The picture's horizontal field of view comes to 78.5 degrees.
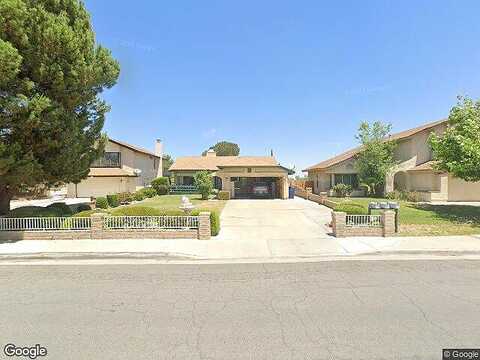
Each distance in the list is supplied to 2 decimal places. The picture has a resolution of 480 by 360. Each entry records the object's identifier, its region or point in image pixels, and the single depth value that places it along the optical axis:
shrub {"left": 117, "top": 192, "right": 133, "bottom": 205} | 23.15
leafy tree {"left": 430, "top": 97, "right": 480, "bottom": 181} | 14.65
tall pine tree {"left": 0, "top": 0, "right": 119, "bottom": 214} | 9.55
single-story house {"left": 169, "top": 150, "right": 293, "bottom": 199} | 27.67
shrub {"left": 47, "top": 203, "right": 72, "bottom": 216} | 12.69
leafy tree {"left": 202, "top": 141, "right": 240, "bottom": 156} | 88.69
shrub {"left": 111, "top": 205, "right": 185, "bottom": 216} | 11.18
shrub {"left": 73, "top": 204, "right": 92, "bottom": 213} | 14.98
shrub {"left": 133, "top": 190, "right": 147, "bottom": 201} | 26.07
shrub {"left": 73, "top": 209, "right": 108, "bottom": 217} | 11.09
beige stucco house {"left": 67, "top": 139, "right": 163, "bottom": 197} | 30.30
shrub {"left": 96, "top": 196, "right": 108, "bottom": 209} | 19.38
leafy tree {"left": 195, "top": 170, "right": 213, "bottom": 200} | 26.16
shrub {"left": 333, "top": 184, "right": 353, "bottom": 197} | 26.73
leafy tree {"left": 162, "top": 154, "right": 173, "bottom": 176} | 68.71
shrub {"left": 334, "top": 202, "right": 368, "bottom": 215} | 11.71
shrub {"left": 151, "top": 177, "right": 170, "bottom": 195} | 32.16
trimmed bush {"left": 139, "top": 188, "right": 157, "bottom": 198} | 28.43
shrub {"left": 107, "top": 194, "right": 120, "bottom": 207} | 21.36
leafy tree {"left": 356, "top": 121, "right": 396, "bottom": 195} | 25.69
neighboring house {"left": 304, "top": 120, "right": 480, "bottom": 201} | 23.09
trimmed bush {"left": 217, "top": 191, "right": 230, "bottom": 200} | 26.94
